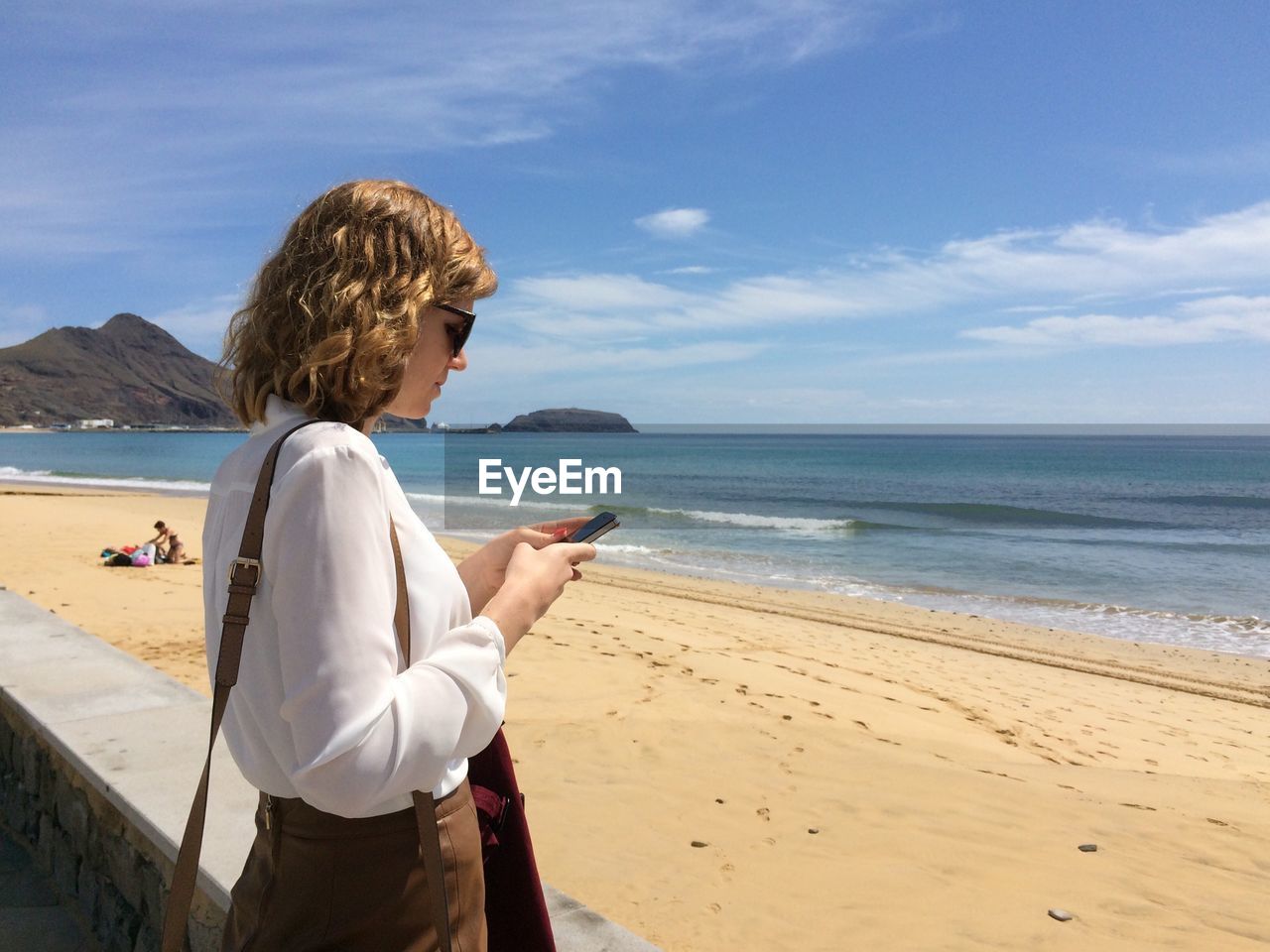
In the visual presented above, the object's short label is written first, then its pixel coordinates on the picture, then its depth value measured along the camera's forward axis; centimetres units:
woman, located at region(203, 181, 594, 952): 104
